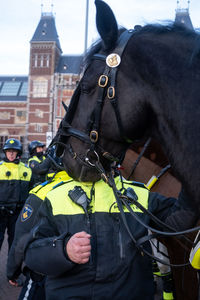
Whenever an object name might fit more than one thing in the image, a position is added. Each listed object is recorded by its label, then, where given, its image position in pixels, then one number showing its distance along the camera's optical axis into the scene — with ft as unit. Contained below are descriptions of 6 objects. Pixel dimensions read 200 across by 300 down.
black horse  3.79
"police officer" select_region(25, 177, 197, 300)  5.13
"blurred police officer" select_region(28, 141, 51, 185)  17.03
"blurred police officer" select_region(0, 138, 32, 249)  16.16
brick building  127.44
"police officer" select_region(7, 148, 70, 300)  7.88
